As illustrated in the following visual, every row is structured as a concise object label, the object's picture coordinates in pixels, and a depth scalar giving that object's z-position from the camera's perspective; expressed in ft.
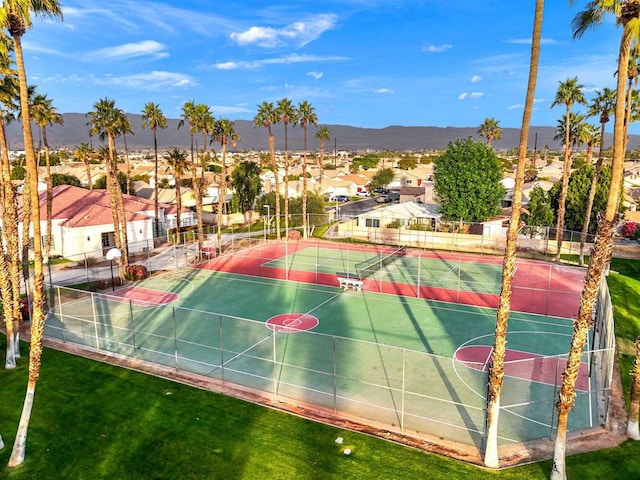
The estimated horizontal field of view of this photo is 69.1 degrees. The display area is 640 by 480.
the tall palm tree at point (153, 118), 155.94
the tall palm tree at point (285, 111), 172.96
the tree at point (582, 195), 148.46
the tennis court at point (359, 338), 55.47
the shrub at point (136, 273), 117.19
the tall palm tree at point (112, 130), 116.16
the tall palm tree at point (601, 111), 118.21
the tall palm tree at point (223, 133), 155.43
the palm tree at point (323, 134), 300.20
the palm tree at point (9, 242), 65.26
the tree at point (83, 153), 170.30
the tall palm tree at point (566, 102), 127.34
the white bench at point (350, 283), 108.06
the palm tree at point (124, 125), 121.05
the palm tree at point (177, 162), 158.10
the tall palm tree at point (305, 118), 176.45
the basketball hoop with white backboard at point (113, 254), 101.11
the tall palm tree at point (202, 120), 145.79
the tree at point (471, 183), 157.89
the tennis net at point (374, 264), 122.72
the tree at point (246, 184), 216.54
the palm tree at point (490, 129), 235.61
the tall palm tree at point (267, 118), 172.76
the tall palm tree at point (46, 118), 113.99
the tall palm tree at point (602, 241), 36.83
